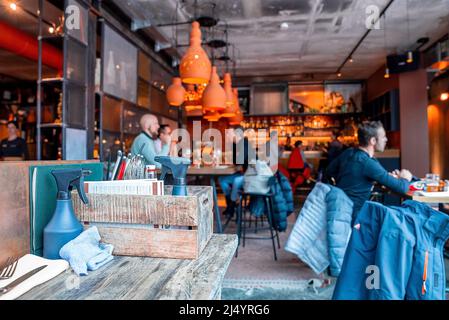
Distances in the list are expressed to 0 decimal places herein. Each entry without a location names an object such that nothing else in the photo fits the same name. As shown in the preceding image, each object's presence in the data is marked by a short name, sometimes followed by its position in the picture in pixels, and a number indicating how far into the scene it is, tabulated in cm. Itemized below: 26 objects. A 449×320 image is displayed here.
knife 76
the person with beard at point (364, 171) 286
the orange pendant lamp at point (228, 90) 542
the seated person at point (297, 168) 820
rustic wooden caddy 99
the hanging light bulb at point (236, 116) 668
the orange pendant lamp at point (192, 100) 648
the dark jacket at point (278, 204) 410
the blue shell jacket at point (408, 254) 155
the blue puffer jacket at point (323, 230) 280
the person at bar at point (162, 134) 522
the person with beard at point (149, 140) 402
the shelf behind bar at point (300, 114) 1045
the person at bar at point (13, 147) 588
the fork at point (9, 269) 83
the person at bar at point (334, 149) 796
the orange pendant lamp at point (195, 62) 362
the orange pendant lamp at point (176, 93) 502
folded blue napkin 90
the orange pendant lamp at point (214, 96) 445
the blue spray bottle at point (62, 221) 96
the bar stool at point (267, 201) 390
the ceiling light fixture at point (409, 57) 619
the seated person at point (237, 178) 454
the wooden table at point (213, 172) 421
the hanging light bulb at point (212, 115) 634
